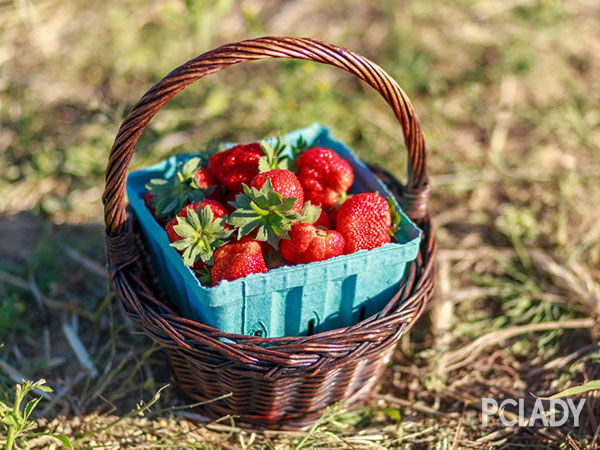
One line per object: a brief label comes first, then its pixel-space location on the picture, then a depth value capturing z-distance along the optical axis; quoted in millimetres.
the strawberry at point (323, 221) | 648
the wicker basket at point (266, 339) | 594
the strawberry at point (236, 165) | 657
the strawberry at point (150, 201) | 670
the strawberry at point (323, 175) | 659
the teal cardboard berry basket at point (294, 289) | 601
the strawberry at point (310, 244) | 614
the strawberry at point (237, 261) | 602
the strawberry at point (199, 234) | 607
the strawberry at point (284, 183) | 624
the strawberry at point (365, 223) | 633
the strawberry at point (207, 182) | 661
